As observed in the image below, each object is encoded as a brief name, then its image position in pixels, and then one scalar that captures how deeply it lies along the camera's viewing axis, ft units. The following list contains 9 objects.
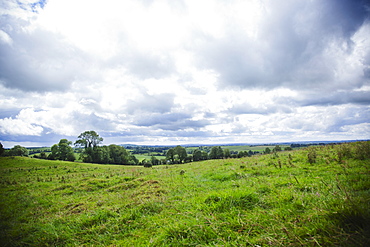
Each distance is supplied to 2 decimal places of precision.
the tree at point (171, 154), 254.68
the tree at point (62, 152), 232.32
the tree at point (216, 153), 269.36
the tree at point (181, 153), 254.06
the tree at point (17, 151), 269.75
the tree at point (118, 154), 282.56
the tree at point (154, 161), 303.13
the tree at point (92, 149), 242.58
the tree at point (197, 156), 260.83
